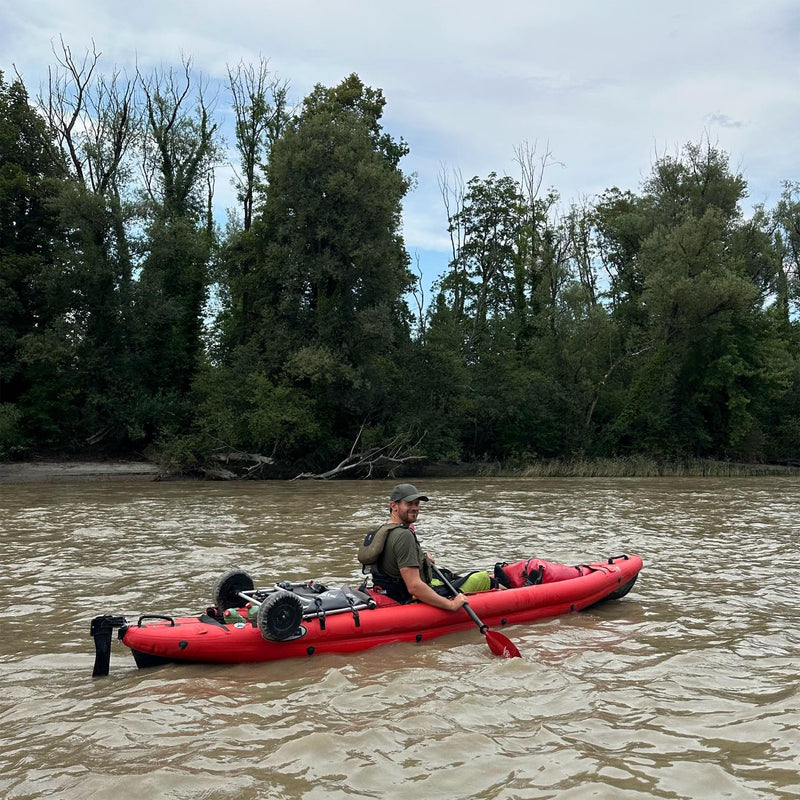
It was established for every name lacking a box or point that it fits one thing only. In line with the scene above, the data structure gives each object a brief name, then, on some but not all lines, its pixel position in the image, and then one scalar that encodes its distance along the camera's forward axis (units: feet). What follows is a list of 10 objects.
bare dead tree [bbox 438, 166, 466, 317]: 118.53
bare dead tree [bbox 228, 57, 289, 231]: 101.71
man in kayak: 18.81
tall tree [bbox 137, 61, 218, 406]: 83.05
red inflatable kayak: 16.53
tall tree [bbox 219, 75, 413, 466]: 81.66
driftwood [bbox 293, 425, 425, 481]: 79.68
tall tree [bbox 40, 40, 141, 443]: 78.64
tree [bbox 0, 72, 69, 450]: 76.89
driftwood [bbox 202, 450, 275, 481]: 76.69
